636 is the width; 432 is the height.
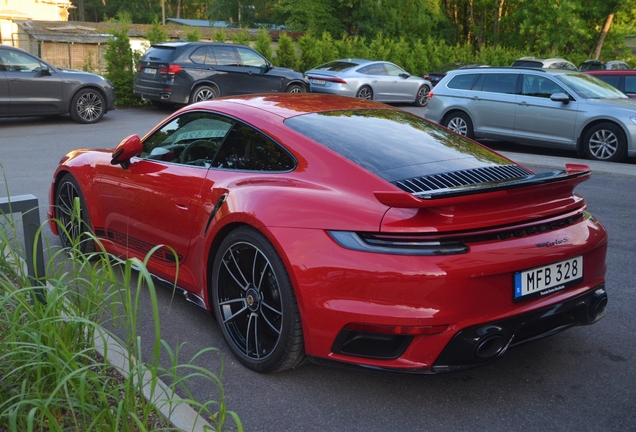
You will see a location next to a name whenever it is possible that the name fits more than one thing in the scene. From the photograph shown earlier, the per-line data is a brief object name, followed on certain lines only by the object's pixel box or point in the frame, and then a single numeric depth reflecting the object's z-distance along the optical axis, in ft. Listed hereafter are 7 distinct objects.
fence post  11.98
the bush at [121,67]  66.44
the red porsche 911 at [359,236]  10.42
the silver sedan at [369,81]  71.05
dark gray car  48.80
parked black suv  58.49
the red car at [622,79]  48.42
